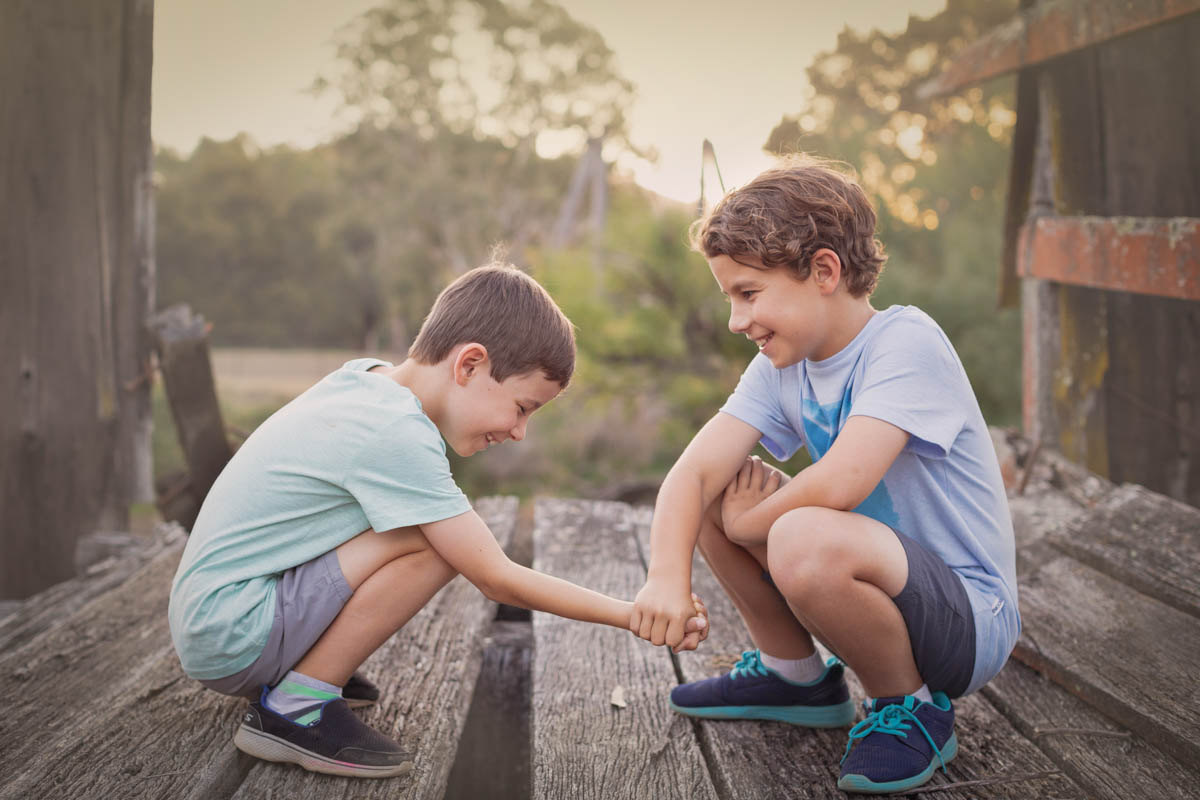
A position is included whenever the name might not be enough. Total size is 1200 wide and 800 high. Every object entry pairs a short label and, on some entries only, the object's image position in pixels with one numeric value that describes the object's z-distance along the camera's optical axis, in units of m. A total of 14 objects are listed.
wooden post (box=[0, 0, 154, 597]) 2.94
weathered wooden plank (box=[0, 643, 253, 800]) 1.51
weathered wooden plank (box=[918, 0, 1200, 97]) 2.96
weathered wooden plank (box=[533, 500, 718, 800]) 1.55
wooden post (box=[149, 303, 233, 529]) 3.32
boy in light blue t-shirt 1.50
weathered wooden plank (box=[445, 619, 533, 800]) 2.31
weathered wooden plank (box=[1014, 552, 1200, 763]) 1.68
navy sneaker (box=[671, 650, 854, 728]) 1.75
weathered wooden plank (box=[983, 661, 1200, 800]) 1.52
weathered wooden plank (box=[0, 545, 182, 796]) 1.72
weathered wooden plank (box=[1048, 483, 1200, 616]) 2.22
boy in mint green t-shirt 1.55
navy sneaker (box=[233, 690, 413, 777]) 1.54
